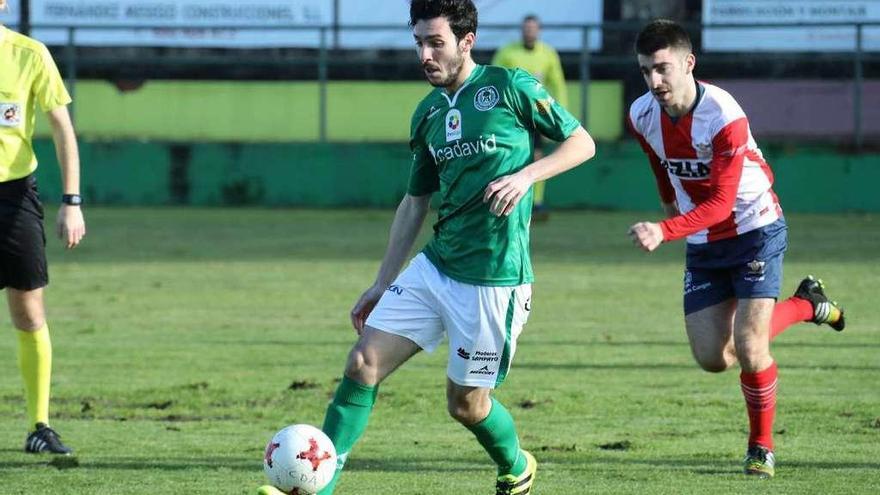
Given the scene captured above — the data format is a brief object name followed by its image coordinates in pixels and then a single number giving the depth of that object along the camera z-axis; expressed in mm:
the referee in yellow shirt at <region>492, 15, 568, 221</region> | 39316
